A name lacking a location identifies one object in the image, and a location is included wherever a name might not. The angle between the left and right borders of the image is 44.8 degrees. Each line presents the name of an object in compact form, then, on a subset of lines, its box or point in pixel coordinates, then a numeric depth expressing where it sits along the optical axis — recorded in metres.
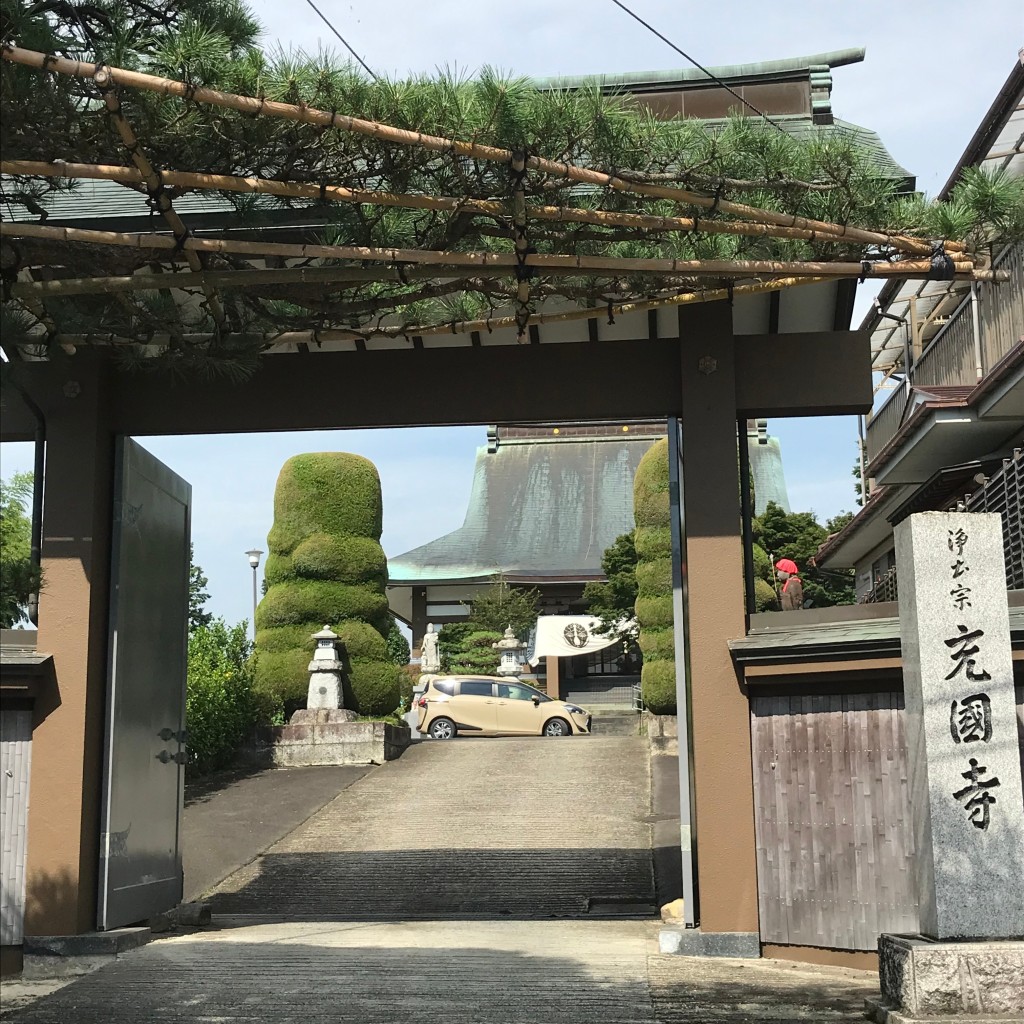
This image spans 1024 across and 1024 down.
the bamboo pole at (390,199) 4.88
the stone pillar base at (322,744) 17.23
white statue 28.11
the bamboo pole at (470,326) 6.66
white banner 28.36
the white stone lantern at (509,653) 27.20
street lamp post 24.97
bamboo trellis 4.78
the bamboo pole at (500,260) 5.24
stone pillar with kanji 5.19
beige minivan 21.84
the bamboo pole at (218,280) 5.52
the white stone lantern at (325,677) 17.88
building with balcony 9.85
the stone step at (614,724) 23.27
